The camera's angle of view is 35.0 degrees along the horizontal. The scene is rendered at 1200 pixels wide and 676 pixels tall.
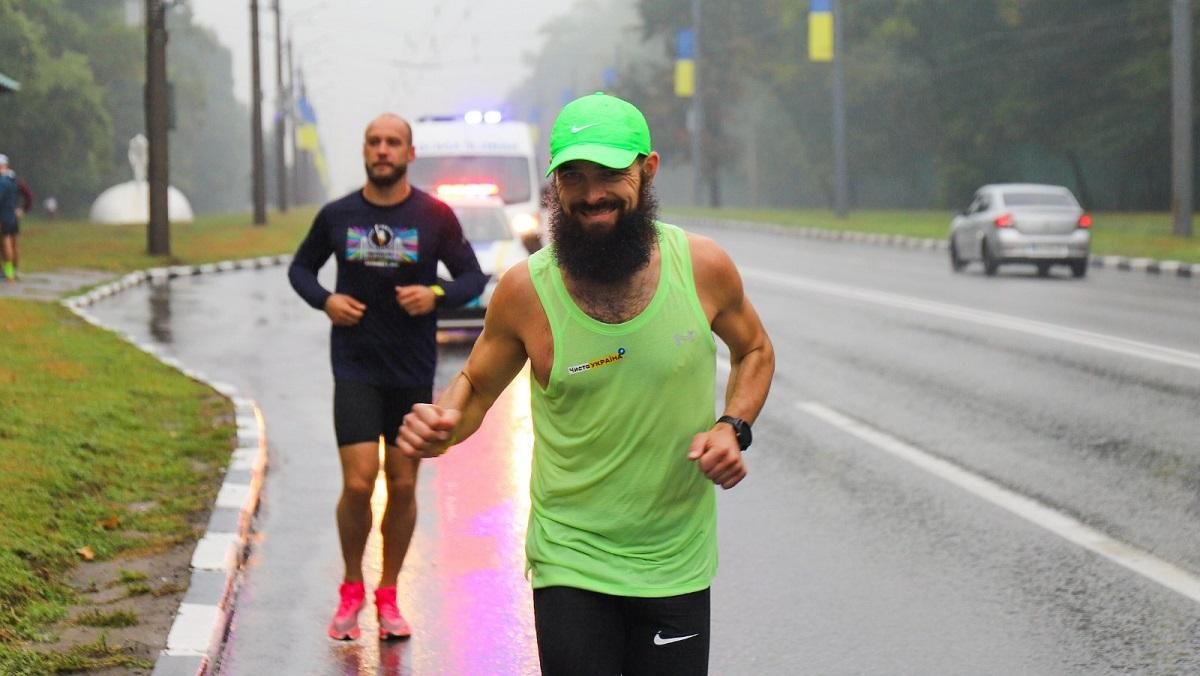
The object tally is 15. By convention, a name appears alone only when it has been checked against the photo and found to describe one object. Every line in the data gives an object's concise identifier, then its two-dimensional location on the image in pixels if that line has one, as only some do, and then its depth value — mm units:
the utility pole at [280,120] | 73938
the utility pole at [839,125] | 54875
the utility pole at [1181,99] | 33500
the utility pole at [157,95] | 33688
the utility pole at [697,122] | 74625
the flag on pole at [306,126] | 95000
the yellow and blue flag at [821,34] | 50500
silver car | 29156
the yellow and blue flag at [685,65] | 71062
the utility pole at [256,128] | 54781
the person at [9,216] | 26219
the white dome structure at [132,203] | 71625
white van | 25781
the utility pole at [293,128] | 88481
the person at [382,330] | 6781
